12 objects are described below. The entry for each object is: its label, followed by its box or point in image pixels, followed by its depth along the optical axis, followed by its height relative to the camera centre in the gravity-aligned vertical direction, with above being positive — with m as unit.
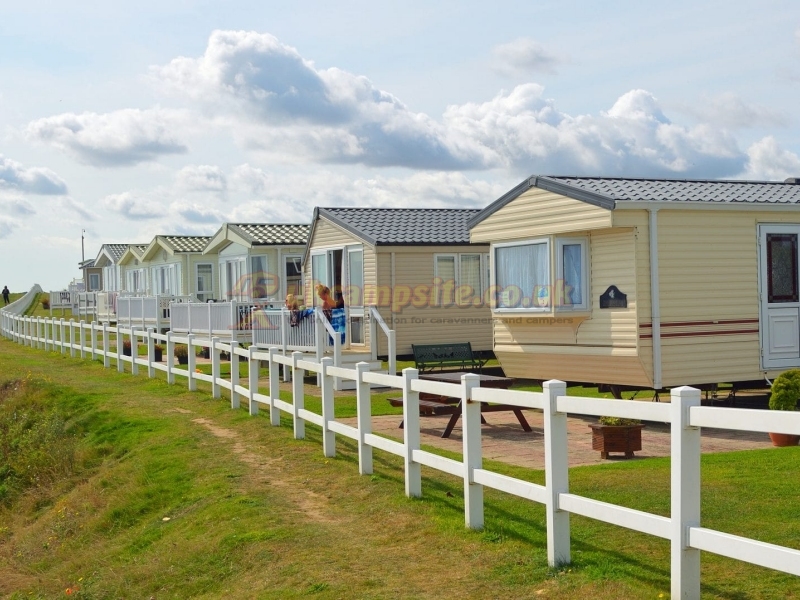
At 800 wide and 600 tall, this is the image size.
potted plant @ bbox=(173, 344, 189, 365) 28.52 -1.79
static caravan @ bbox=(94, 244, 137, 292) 48.78 +1.46
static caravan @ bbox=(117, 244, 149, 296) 43.06 +0.91
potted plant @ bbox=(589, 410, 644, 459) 10.66 -1.61
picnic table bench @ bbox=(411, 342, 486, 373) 21.02 -1.50
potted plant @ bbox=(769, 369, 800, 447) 12.19 -1.38
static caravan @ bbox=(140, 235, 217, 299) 36.31 +0.97
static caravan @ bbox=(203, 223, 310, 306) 29.09 +0.85
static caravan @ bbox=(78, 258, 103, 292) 64.31 +1.04
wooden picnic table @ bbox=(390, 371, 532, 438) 12.45 -1.54
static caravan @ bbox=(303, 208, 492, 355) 21.83 +0.29
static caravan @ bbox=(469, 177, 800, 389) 14.48 +0.03
